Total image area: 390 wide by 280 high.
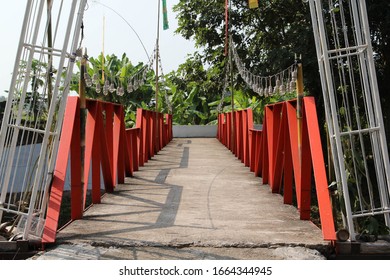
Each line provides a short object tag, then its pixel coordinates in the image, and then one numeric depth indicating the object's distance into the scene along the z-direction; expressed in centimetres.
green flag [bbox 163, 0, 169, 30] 1380
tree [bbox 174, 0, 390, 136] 1438
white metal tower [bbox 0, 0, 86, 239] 409
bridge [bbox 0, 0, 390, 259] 395
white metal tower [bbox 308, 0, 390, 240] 398
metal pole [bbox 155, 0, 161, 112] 1446
